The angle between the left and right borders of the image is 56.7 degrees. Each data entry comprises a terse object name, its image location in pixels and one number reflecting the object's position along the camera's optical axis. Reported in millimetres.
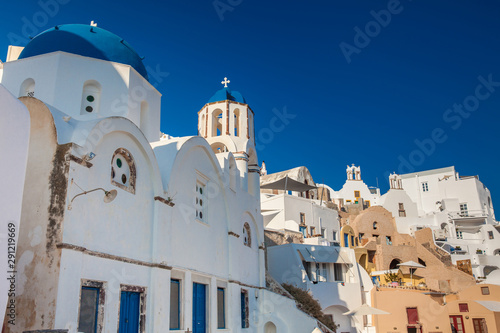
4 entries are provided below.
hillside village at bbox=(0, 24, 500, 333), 9641
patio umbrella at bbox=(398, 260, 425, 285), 35969
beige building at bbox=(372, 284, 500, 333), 28297
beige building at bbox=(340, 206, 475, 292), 38781
